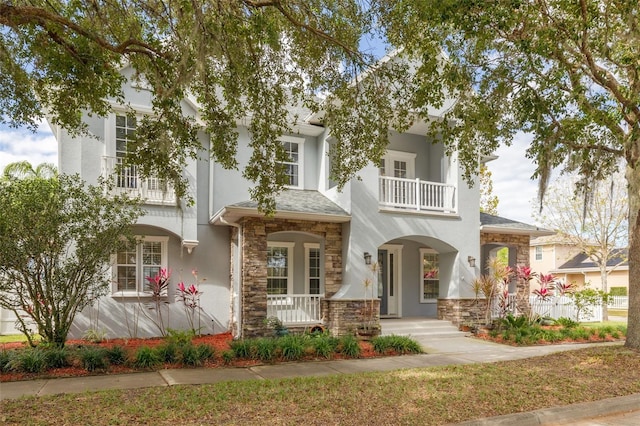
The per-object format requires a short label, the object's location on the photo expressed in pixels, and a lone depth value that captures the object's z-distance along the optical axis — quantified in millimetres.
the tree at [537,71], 7516
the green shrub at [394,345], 10414
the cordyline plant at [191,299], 12367
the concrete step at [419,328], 13039
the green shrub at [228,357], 9020
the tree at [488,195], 26394
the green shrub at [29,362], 7831
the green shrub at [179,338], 9605
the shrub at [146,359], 8469
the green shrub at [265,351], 9289
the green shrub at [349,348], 9969
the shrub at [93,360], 8148
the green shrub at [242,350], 9289
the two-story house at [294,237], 12016
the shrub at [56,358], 8156
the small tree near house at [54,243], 8594
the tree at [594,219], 21266
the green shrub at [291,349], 9500
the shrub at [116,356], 8500
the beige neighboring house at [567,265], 31281
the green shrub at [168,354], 8719
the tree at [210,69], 7152
